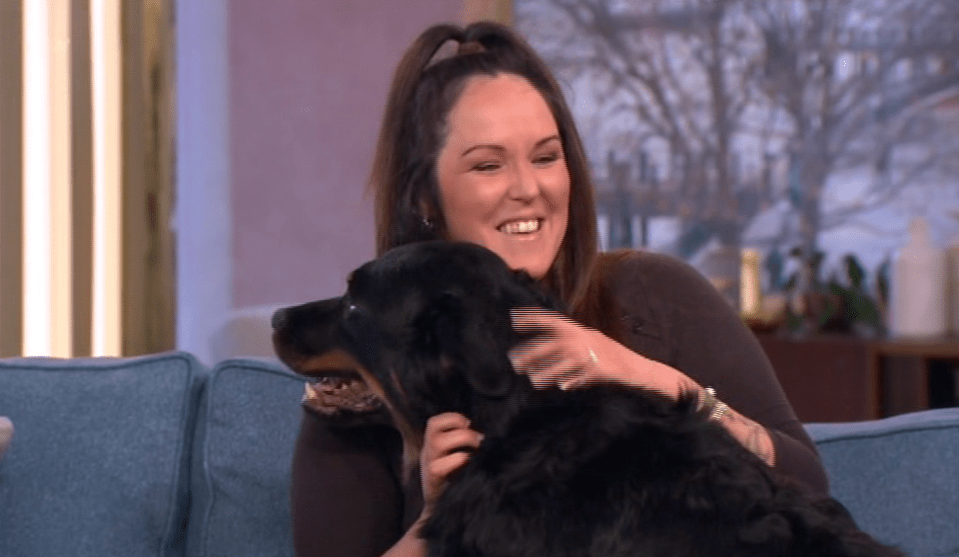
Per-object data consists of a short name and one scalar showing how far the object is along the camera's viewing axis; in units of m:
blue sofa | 2.34
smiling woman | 2.15
